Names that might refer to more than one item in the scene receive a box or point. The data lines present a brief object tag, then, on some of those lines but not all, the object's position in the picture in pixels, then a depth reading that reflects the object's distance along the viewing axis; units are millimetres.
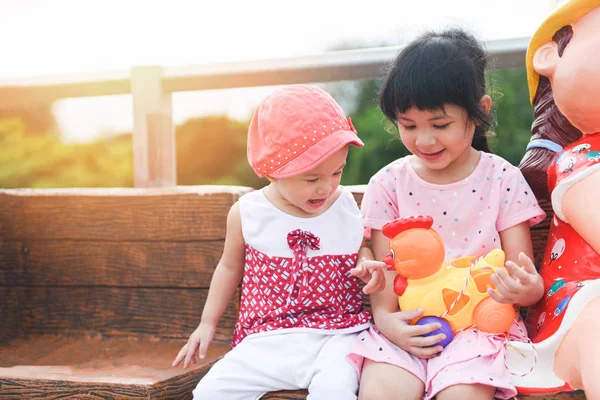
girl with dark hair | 1615
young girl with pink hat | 1767
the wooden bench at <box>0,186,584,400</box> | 2303
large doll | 1560
